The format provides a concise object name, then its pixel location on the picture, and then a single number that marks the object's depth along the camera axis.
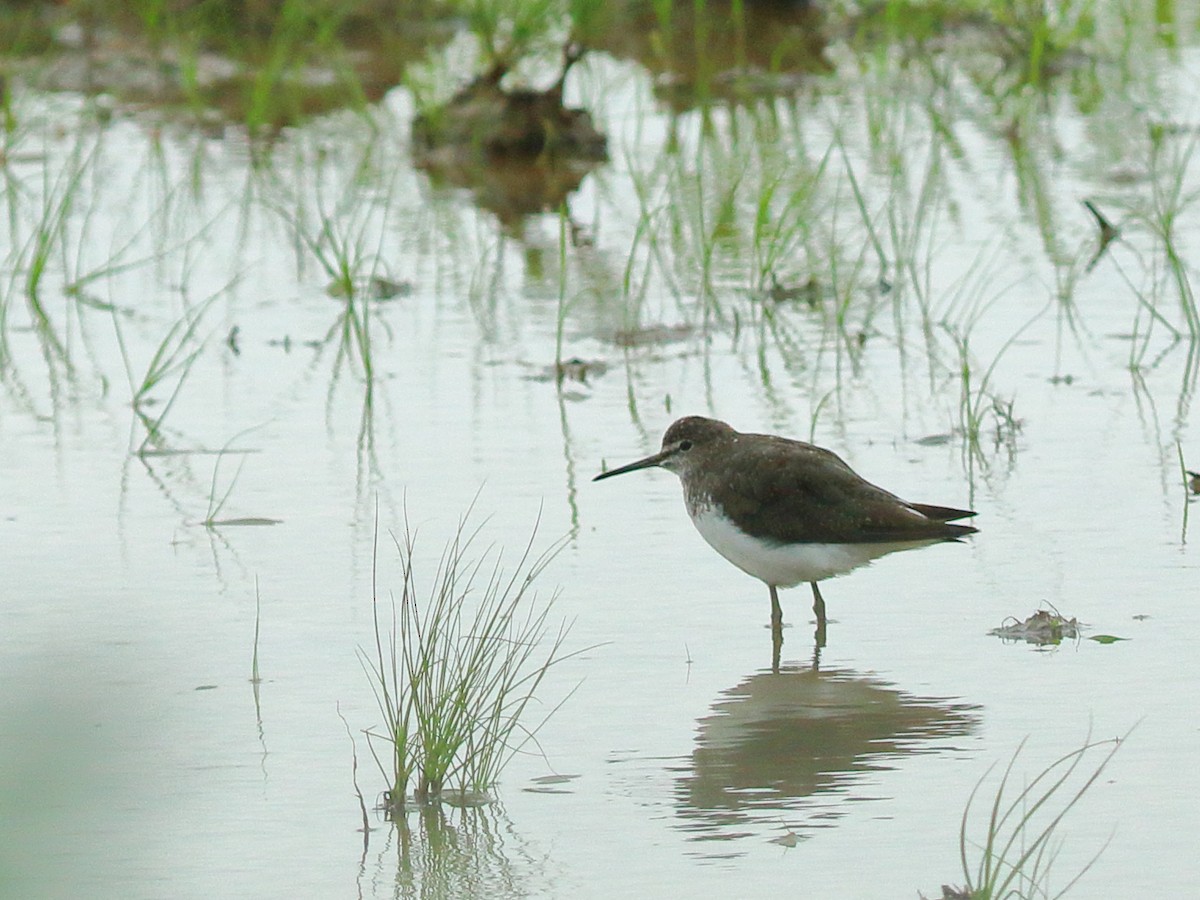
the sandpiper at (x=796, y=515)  10.10
